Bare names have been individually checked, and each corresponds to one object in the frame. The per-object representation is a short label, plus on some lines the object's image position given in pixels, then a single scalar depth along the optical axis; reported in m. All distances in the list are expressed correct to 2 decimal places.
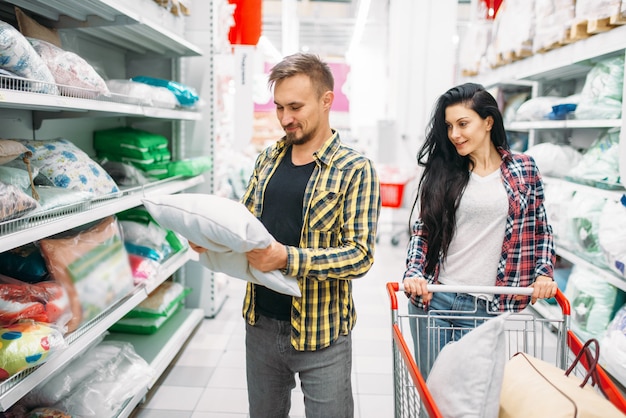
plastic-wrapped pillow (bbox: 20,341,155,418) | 2.39
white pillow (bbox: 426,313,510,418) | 1.25
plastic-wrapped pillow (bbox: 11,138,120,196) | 2.35
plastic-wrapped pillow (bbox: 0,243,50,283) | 2.21
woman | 1.95
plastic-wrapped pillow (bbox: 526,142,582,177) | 4.08
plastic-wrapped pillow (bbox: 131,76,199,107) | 3.22
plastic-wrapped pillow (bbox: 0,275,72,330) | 1.87
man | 1.67
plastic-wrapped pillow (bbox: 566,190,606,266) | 3.45
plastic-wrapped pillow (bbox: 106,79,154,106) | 2.85
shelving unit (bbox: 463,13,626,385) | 3.18
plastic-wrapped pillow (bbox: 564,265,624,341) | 3.31
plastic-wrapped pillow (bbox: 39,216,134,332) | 2.23
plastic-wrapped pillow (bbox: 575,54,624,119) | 3.32
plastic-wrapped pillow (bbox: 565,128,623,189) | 3.34
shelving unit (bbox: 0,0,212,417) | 1.89
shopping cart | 1.26
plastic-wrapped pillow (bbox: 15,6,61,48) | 2.34
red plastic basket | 6.84
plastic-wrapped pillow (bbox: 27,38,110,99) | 2.15
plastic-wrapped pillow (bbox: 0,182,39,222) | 1.73
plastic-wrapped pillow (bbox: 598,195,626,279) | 2.91
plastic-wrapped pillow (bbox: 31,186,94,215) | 2.03
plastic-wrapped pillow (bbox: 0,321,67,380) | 1.71
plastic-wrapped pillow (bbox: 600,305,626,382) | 2.75
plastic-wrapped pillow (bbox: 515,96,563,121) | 4.18
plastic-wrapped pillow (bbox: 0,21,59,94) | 1.72
